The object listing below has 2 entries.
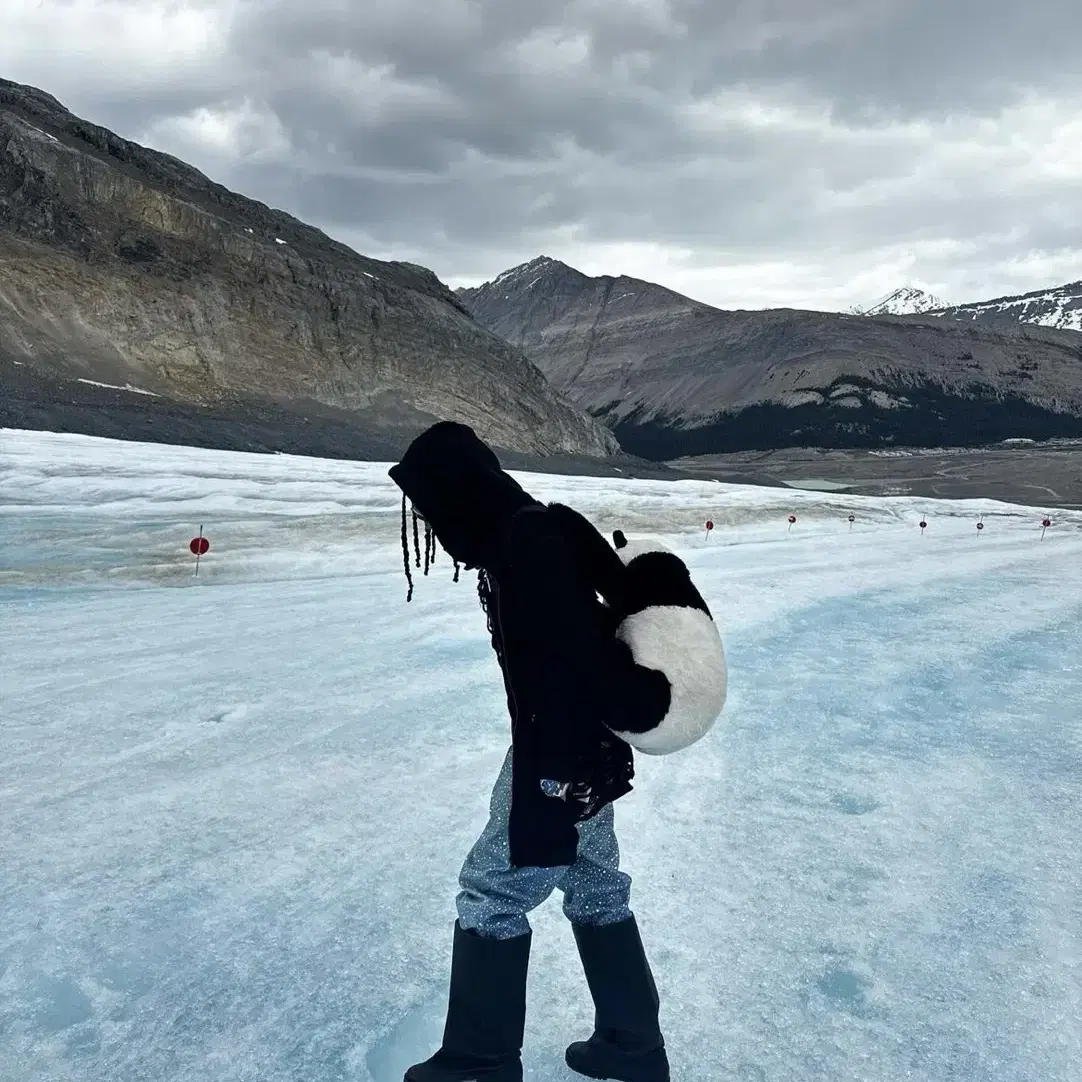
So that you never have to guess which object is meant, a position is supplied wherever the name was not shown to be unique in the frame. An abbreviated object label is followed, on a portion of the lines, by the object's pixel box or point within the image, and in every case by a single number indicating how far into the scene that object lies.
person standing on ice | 1.74
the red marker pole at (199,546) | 8.65
